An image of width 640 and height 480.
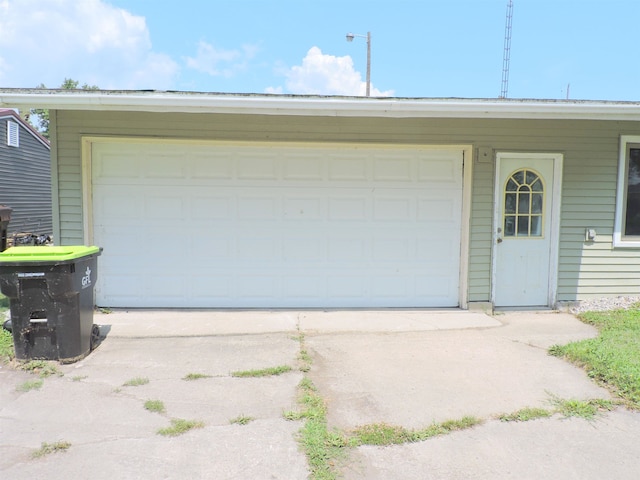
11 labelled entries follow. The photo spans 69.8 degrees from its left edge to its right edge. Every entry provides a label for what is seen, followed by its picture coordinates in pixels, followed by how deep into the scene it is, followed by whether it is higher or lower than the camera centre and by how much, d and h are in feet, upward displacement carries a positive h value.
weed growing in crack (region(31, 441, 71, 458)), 9.21 -4.97
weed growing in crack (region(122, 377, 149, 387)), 12.60 -4.85
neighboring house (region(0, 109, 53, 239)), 51.93 +3.63
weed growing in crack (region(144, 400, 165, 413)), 11.12 -4.87
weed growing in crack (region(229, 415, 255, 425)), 10.59 -4.89
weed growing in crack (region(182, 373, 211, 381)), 13.13 -4.83
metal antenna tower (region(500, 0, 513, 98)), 42.41 +16.26
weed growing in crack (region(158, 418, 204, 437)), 10.07 -4.91
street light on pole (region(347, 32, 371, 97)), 67.87 +22.53
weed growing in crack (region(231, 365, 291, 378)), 13.41 -4.79
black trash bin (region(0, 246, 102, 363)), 13.41 -2.78
